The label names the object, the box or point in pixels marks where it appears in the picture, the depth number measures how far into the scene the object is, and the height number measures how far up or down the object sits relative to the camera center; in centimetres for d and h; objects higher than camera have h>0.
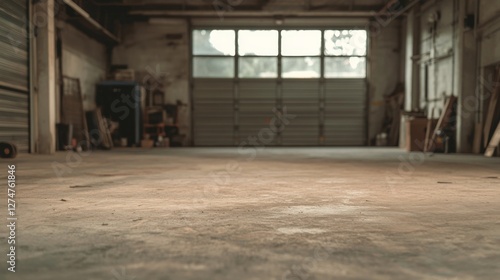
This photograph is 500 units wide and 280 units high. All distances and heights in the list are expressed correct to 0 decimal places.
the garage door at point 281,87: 1491 +127
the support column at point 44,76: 913 +98
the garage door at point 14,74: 811 +93
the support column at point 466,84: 1002 +98
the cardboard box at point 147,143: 1345 -78
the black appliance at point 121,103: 1310 +54
